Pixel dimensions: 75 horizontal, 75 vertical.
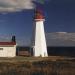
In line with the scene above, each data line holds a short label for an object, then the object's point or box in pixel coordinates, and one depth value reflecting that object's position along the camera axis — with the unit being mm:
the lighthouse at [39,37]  58312
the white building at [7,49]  57469
